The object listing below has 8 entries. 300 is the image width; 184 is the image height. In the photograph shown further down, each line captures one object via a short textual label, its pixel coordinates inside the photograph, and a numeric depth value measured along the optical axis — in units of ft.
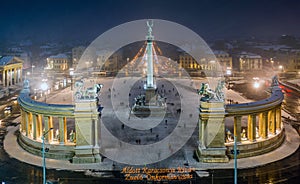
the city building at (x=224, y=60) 455.63
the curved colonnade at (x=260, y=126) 127.54
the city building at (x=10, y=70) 323.65
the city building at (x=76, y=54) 485.81
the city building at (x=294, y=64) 413.80
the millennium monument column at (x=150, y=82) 202.47
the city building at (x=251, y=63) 444.96
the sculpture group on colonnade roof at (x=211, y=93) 122.42
